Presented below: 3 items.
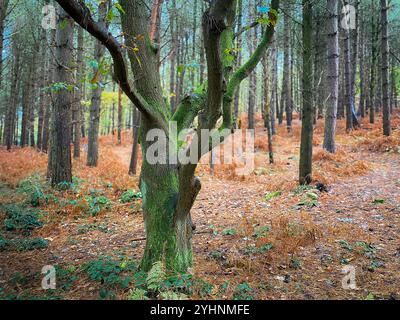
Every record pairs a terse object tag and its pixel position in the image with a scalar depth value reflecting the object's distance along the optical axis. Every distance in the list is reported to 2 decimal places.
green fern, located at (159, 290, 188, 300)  3.70
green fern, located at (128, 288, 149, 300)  3.70
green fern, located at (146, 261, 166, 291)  3.82
